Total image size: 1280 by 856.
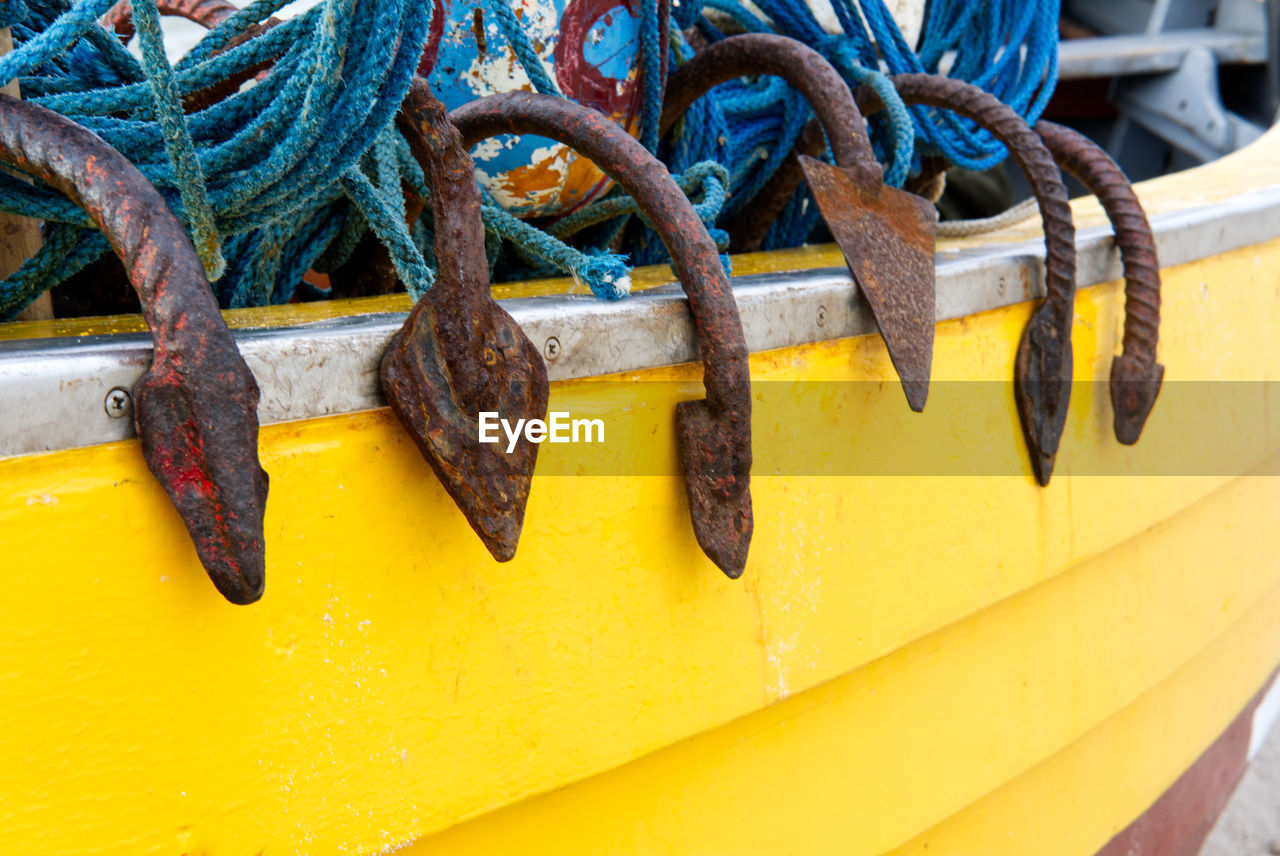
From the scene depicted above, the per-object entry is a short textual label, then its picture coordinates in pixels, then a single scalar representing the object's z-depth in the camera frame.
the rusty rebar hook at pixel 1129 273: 1.28
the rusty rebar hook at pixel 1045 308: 1.19
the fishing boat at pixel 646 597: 0.62
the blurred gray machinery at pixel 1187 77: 2.96
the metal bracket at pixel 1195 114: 2.92
